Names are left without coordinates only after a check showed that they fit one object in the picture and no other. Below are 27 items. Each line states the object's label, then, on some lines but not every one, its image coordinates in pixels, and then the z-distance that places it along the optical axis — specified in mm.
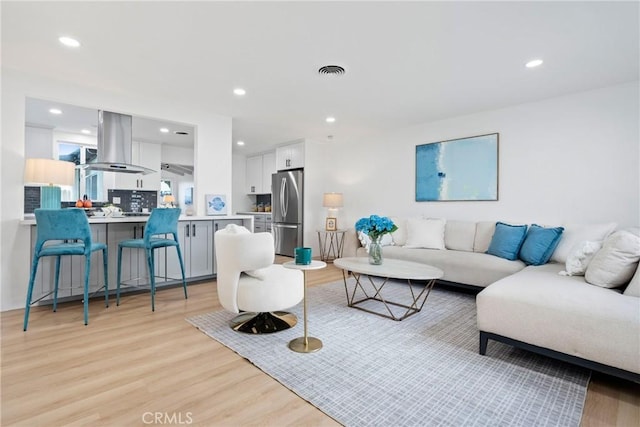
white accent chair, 2354
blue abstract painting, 4195
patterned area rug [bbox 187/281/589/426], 1556
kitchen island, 3154
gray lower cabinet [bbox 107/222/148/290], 3480
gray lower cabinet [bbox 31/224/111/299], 3078
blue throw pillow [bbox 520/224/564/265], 3236
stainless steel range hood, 3871
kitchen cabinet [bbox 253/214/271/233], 7043
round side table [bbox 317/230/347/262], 6130
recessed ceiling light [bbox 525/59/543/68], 2752
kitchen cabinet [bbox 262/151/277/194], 7133
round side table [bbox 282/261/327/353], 2141
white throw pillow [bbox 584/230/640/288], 2088
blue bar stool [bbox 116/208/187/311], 3129
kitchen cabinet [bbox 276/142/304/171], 6133
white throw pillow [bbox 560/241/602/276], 2523
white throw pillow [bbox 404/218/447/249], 4242
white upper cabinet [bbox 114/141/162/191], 6199
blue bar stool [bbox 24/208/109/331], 2602
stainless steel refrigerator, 6055
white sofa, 1666
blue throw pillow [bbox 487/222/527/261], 3449
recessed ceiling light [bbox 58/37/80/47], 2455
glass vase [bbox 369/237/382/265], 3062
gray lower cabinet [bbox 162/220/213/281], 3867
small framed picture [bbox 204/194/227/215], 4305
